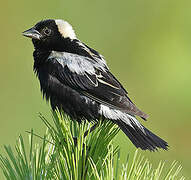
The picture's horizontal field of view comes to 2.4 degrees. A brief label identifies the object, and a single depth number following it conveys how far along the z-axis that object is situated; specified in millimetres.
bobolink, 3541
